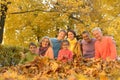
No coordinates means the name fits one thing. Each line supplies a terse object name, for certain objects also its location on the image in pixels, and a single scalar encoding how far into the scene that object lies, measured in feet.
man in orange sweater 13.34
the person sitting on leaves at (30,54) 15.20
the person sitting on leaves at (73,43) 15.62
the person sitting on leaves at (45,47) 14.88
